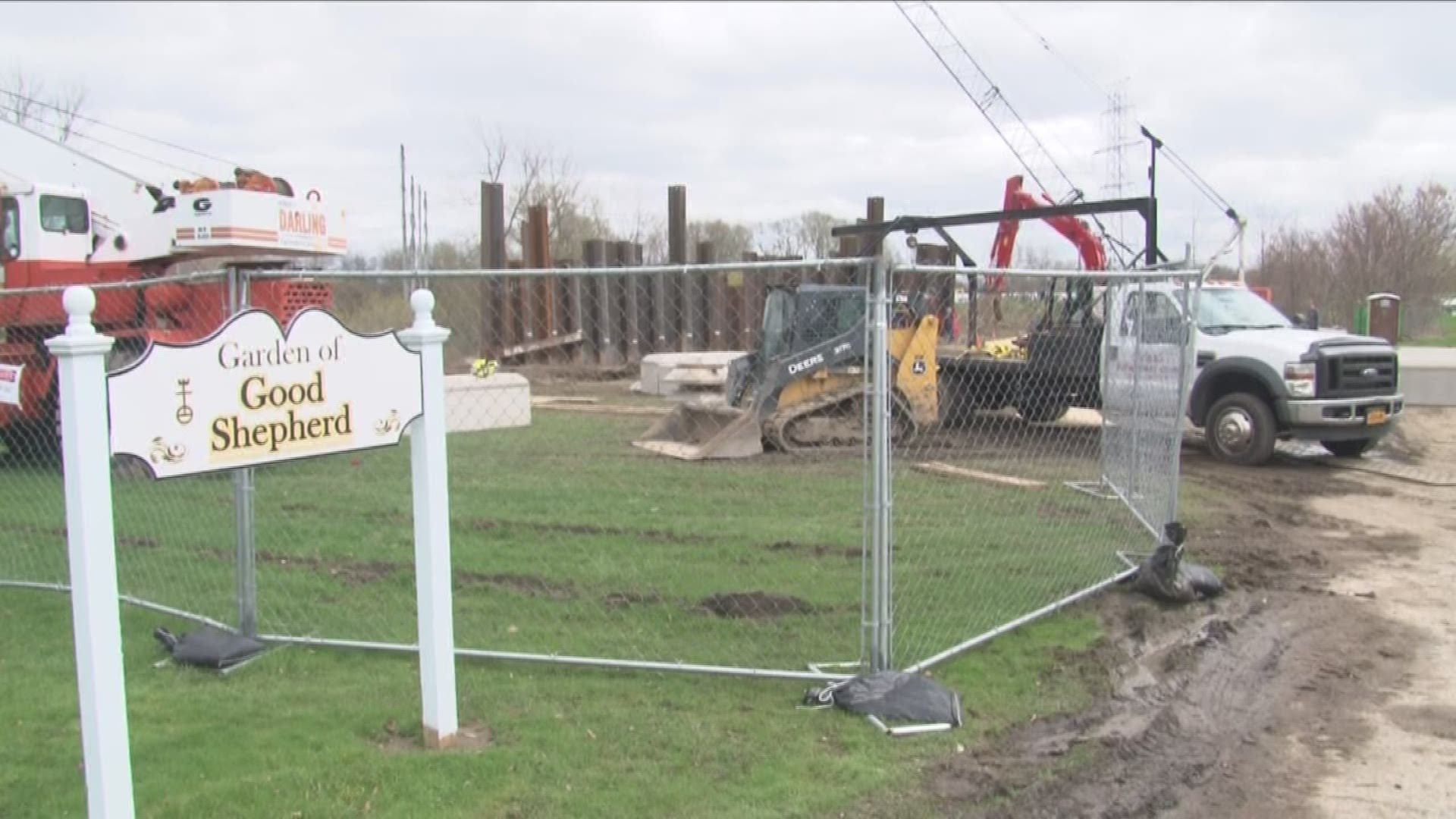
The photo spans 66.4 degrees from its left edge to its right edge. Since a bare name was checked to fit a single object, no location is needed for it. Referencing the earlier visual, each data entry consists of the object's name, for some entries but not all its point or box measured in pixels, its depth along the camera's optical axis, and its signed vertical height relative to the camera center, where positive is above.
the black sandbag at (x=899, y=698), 4.61 -1.64
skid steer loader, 13.67 -1.02
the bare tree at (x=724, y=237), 32.41 +2.34
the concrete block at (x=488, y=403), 15.41 -1.32
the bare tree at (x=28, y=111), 29.68 +5.50
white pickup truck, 12.02 -0.93
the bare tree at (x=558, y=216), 36.22 +3.18
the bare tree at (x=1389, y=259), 37.84 +1.53
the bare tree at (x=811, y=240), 27.66 +1.93
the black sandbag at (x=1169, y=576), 6.62 -1.62
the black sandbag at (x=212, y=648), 5.31 -1.64
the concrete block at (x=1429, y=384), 17.73 -1.28
